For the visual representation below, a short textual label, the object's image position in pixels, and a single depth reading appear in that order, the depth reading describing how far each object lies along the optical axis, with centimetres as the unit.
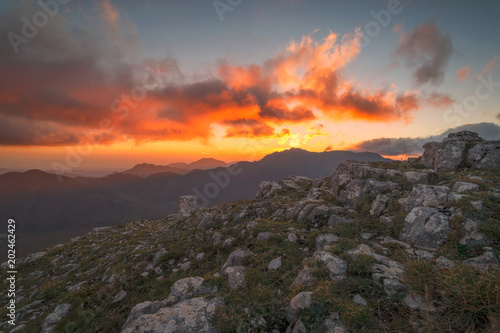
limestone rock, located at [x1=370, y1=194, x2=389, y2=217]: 1012
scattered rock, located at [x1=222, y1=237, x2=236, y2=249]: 1055
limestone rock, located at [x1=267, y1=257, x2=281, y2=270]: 719
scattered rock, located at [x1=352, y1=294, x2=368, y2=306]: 436
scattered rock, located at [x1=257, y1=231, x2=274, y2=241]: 960
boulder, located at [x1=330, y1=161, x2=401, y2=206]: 1182
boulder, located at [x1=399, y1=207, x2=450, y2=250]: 675
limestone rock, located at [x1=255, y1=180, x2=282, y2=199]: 2258
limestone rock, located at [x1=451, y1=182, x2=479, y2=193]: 877
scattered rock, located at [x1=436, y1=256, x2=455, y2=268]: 529
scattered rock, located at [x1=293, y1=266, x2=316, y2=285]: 557
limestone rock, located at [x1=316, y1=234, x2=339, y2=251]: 778
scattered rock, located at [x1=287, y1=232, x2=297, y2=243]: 893
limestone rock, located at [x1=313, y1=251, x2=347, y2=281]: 545
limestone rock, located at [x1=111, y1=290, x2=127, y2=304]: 782
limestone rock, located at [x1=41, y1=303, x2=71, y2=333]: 690
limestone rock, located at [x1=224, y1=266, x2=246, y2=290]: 629
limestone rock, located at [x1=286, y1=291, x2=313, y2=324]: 442
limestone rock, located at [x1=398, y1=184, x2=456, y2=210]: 839
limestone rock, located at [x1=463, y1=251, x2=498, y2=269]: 541
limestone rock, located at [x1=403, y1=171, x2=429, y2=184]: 1141
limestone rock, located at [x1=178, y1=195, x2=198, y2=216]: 2949
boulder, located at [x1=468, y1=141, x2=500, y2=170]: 1182
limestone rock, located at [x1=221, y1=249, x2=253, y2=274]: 840
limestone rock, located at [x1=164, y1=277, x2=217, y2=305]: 587
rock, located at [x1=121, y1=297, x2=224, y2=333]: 438
